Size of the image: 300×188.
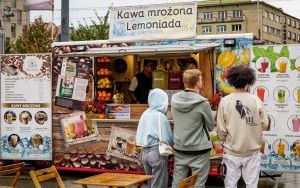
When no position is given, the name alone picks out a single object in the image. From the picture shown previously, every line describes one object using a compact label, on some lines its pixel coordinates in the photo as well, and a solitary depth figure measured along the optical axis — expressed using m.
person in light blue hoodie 6.35
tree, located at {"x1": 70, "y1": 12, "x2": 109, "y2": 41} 23.80
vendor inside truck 10.92
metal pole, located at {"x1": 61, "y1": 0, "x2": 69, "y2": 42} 13.99
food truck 9.75
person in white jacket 5.51
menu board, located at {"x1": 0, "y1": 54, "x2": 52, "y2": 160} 10.66
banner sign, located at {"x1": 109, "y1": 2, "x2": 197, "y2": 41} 9.94
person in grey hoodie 5.82
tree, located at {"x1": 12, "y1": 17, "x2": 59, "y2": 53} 27.70
